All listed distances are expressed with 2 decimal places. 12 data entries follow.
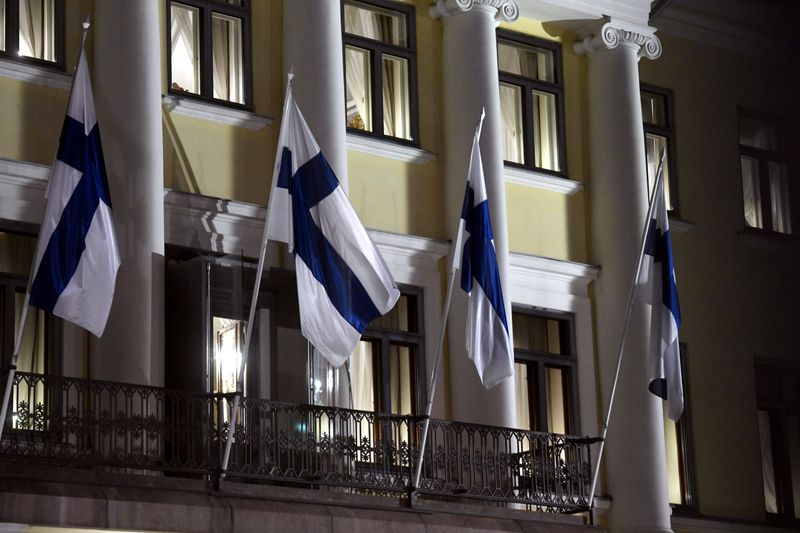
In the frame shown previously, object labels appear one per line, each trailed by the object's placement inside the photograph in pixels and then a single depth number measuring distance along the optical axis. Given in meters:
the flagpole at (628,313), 20.15
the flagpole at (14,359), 15.87
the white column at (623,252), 21.91
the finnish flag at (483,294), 18.84
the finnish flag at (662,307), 20.06
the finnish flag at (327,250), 17.72
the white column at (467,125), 20.94
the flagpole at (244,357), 17.19
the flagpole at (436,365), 18.61
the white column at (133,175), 18.12
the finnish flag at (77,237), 16.22
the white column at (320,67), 20.08
